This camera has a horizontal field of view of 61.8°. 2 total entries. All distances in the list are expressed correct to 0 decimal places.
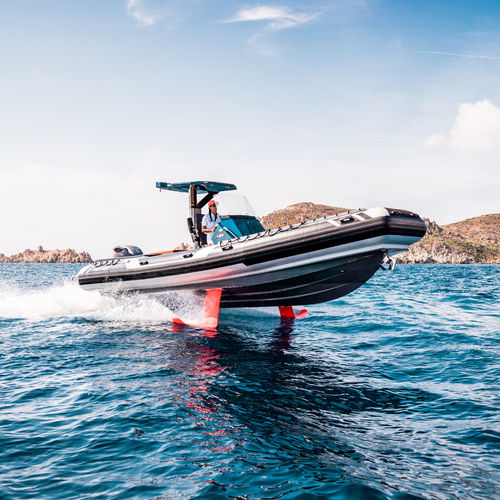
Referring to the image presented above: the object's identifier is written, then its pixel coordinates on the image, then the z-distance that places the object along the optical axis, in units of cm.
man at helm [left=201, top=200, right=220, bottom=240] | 979
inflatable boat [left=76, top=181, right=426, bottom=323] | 720
